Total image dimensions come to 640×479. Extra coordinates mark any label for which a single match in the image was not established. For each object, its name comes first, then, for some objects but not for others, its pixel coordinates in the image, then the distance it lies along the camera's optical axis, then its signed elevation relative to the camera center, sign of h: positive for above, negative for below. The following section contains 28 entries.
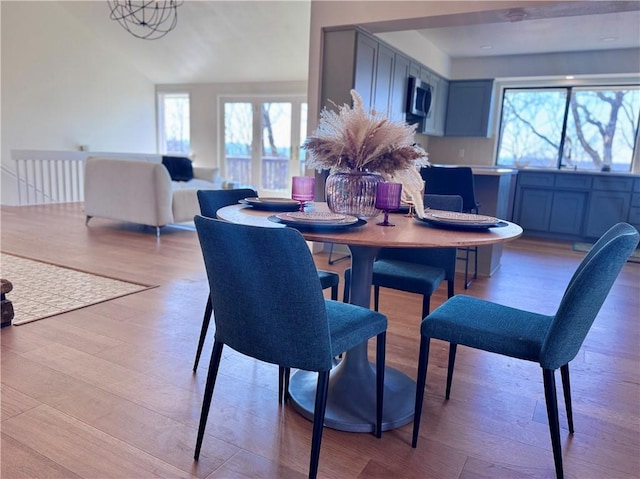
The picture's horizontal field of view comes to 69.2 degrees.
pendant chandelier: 6.48 +2.05
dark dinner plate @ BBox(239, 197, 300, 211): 1.91 -0.17
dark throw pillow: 6.73 -0.15
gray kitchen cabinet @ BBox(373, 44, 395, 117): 4.57 +0.90
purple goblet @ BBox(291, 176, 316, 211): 1.91 -0.10
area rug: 2.77 -0.91
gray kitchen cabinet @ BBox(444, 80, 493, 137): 6.57 +0.90
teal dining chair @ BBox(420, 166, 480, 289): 3.54 -0.10
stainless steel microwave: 5.31 +0.83
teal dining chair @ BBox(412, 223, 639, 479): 1.27 -0.49
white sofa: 4.99 -0.43
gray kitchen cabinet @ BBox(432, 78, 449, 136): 6.44 +0.89
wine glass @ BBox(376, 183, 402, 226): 1.67 -0.10
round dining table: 1.40 -0.55
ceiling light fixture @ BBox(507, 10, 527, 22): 3.54 +1.22
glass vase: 1.77 -0.10
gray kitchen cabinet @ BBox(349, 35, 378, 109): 4.16 +0.90
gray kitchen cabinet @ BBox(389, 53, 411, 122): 4.97 +0.88
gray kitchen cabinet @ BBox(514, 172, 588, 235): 5.79 -0.37
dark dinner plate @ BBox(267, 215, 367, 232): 1.47 -0.20
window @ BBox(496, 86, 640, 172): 6.11 +0.66
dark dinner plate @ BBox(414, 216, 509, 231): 1.58 -0.19
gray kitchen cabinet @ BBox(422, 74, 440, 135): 6.04 +0.78
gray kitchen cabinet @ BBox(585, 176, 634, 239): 5.49 -0.30
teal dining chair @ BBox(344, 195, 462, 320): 2.05 -0.46
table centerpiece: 1.65 +0.04
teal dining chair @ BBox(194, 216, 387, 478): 1.19 -0.38
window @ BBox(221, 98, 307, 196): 8.34 +0.37
